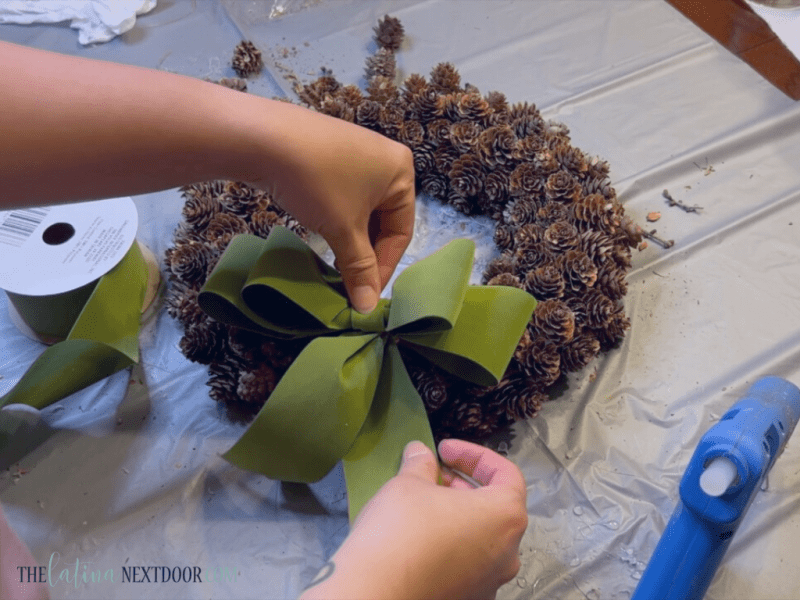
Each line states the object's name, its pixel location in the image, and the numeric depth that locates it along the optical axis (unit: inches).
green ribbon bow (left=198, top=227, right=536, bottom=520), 30.5
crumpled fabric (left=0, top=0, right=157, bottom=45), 55.4
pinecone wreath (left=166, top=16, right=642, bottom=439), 34.8
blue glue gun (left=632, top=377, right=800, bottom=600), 27.3
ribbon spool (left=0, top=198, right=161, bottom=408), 35.0
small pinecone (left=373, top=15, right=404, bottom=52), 54.2
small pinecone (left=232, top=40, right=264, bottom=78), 52.5
